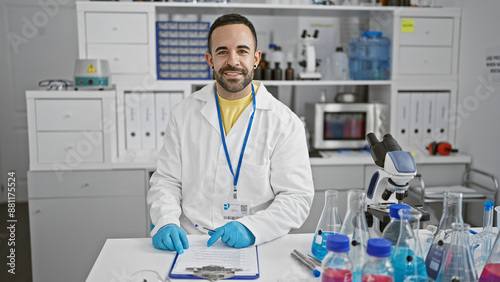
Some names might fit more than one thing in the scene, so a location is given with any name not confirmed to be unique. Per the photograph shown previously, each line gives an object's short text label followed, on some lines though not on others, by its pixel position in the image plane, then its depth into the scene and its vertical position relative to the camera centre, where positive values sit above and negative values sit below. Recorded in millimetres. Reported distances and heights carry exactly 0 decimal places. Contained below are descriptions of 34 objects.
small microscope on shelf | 3082 +232
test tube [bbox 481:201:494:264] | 1192 -371
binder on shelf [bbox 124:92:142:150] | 2869 -197
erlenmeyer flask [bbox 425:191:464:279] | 1027 -331
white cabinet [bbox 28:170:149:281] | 2721 -778
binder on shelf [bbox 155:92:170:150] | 2893 -146
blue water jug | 3143 +241
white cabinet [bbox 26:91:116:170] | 2693 -245
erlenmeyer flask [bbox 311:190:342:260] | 1252 -375
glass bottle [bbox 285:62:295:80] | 3119 +114
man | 1694 -236
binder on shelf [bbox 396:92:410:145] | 3104 -184
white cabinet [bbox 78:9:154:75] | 2811 +316
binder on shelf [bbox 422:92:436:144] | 3125 -177
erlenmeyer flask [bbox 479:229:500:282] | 964 -380
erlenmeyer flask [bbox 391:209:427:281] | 989 -352
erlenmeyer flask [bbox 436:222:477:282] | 985 -369
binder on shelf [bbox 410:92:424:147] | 3115 -177
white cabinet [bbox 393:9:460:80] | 3051 +333
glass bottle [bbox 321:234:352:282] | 927 -358
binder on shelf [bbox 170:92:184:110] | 2904 -55
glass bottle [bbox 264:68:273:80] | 3094 +119
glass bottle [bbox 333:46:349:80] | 3254 +189
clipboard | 1182 -481
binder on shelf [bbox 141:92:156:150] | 2885 -204
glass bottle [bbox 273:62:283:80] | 3096 +119
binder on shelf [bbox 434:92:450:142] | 3131 -162
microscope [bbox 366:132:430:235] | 1198 -240
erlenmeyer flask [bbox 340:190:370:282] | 1063 -335
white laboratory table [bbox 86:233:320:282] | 1192 -488
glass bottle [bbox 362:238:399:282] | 882 -343
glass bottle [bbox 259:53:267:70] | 3138 +185
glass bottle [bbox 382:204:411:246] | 1020 -309
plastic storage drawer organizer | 2925 +264
